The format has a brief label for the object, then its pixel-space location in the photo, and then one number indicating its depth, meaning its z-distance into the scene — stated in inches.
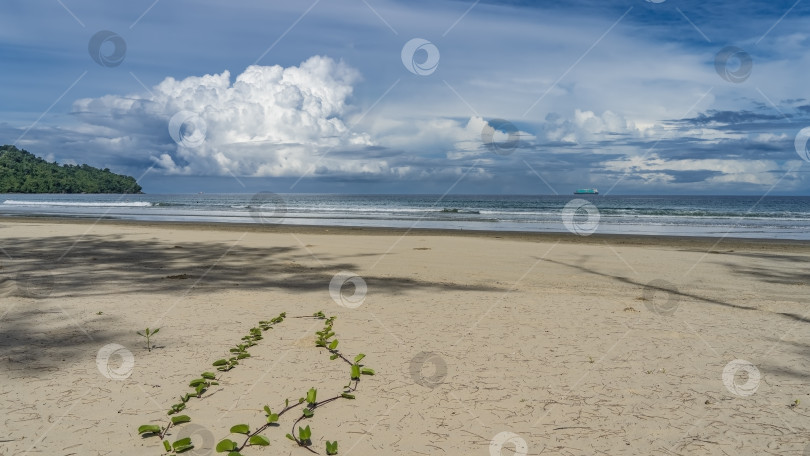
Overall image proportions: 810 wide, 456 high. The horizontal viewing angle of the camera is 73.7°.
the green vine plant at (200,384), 129.0
